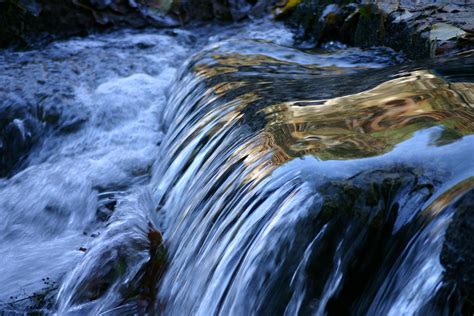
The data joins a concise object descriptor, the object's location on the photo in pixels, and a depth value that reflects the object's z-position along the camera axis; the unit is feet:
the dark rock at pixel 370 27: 16.01
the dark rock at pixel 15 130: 16.38
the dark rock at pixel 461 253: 5.95
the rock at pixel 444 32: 12.87
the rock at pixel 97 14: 23.25
